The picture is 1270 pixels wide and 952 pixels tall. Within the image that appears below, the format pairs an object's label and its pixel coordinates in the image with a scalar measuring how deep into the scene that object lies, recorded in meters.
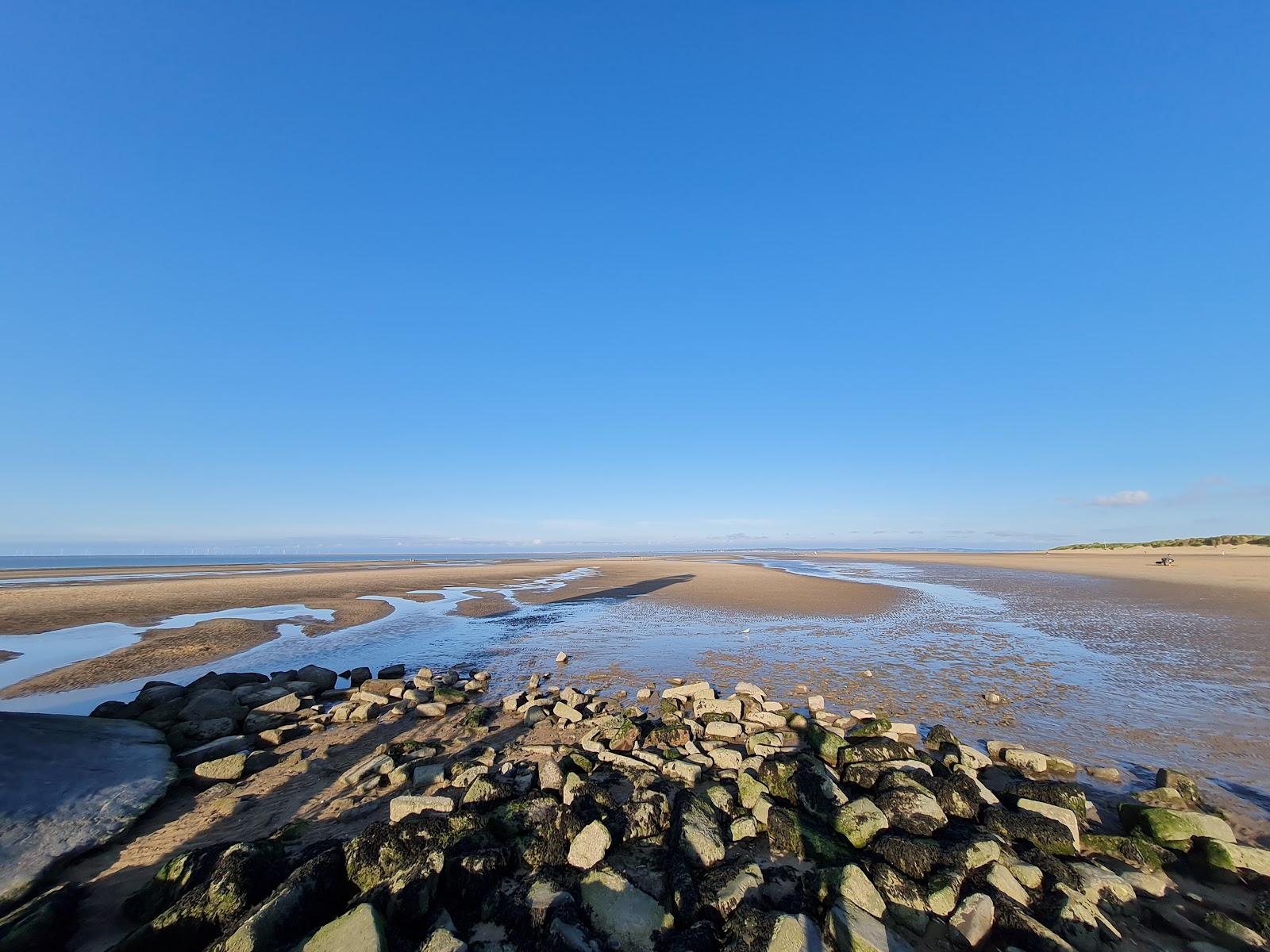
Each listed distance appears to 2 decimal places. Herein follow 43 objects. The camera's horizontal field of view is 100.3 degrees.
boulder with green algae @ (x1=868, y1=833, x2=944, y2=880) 5.42
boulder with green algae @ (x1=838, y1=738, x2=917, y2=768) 7.93
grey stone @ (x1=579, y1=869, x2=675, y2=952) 4.63
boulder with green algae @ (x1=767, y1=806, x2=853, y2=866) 5.86
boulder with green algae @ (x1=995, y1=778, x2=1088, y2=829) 6.72
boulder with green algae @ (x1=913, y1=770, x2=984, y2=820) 6.56
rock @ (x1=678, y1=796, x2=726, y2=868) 5.71
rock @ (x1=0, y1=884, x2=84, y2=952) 4.56
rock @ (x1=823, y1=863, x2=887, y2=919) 4.88
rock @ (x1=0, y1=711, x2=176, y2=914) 5.88
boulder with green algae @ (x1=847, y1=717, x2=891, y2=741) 8.99
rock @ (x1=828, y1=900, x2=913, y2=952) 4.37
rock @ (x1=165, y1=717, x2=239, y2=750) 9.47
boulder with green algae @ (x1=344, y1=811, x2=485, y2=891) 5.36
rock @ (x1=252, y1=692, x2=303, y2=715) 10.83
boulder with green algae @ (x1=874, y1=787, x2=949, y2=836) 6.21
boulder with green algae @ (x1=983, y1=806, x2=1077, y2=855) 5.94
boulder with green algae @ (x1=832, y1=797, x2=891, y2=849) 6.09
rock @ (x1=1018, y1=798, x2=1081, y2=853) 6.07
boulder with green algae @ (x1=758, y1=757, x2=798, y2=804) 7.12
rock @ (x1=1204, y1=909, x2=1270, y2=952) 4.51
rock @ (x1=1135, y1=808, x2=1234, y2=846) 5.93
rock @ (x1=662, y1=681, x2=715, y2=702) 11.53
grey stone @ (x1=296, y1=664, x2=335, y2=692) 13.12
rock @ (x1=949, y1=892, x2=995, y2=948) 4.59
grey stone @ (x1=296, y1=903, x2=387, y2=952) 4.14
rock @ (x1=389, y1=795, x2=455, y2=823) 6.49
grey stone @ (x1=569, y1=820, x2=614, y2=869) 5.61
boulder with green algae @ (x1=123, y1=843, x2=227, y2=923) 5.16
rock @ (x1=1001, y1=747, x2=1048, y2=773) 8.14
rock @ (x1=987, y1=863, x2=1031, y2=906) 5.02
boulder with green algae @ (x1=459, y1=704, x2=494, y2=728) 10.48
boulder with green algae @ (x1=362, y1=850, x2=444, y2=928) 4.84
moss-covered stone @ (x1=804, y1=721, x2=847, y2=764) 8.32
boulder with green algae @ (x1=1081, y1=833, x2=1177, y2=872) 5.73
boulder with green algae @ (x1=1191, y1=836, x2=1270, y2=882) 5.53
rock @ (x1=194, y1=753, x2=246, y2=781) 8.12
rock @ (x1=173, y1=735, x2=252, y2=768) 8.73
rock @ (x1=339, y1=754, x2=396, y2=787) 7.89
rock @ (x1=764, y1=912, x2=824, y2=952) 4.33
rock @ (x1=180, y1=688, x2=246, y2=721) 10.50
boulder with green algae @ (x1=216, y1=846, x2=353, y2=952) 4.37
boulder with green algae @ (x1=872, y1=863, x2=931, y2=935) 4.79
